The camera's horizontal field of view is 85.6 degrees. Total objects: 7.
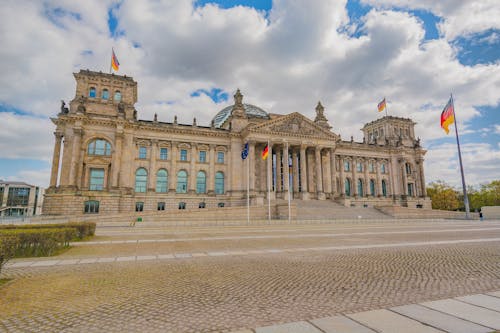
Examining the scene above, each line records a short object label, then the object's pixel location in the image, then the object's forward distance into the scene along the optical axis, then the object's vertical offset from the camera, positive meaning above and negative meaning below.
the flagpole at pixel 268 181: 49.43 +4.29
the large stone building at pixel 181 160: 43.75 +8.61
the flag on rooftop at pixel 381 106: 58.80 +21.66
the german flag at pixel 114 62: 45.95 +24.32
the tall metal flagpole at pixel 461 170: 42.38 +5.55
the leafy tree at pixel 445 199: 83.99 +1.81
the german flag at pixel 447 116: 39.44 +13.00
